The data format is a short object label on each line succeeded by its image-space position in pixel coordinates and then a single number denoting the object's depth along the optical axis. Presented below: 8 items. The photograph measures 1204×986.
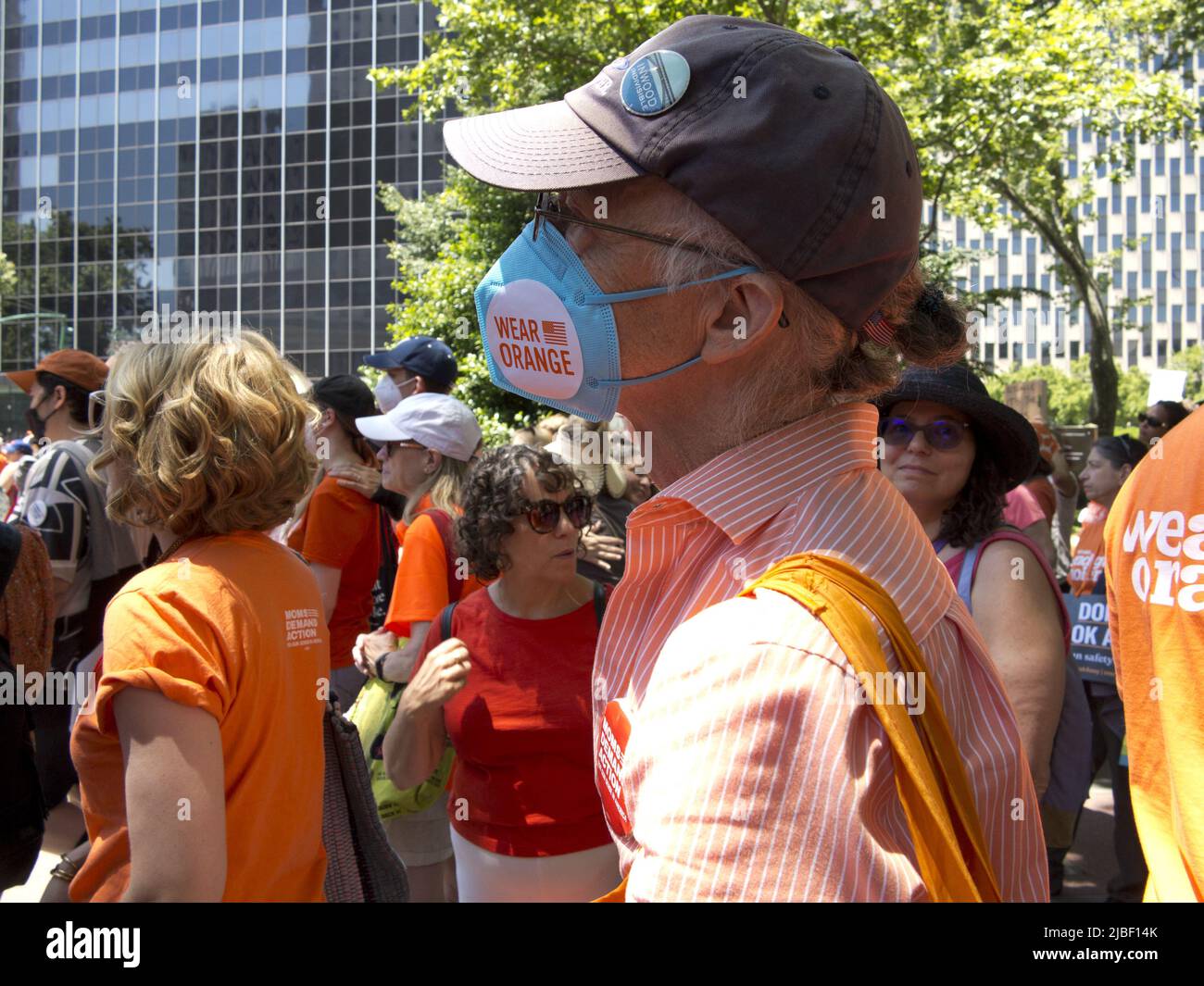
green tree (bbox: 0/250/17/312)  46.44
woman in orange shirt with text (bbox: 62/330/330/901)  1.93
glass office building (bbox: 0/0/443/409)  44.41
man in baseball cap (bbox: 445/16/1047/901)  0.95
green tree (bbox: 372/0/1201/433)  12.13
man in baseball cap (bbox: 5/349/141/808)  4.72
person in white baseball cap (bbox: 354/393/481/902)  4.05
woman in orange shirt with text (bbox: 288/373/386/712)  4.96
